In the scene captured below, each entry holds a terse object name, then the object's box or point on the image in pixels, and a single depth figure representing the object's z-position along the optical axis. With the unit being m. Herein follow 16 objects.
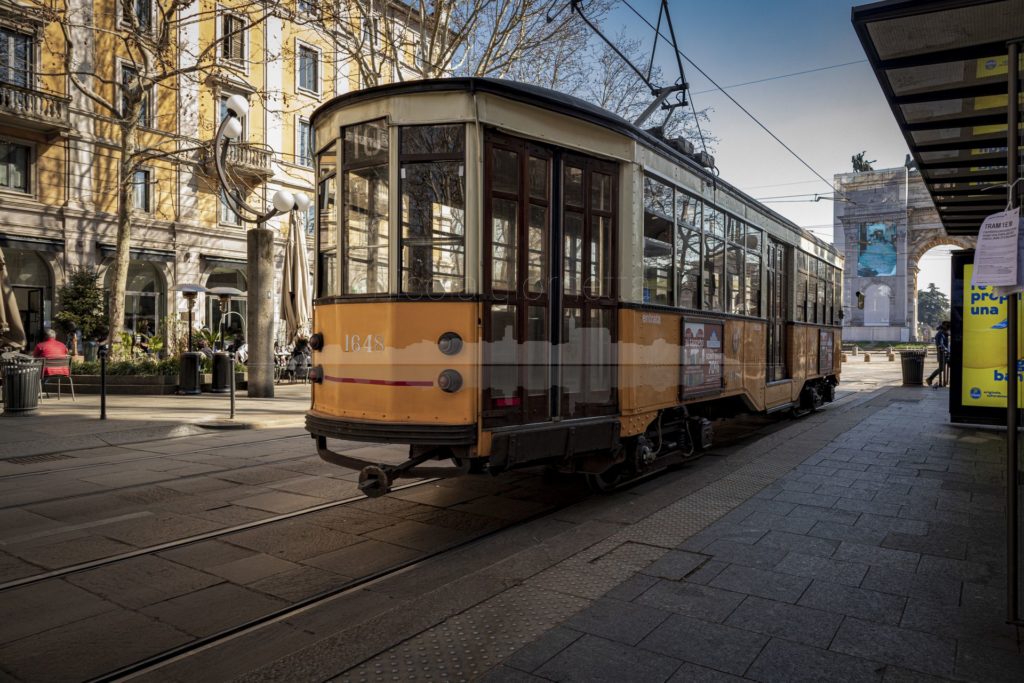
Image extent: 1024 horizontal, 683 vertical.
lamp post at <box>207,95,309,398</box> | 14.48
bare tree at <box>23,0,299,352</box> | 19.81
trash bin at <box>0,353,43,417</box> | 11.91
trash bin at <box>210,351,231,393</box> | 16.05
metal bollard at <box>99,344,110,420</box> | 11.38
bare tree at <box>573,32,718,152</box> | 22.90
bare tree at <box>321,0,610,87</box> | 15.50
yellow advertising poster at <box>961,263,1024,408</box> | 10.82
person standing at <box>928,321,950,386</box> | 20.39
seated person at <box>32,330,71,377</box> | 14.79
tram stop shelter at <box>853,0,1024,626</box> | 3.76
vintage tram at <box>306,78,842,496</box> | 5.25
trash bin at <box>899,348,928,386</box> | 21.22
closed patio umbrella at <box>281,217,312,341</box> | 14.62
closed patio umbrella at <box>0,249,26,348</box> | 12.83
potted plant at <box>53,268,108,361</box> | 22.30
